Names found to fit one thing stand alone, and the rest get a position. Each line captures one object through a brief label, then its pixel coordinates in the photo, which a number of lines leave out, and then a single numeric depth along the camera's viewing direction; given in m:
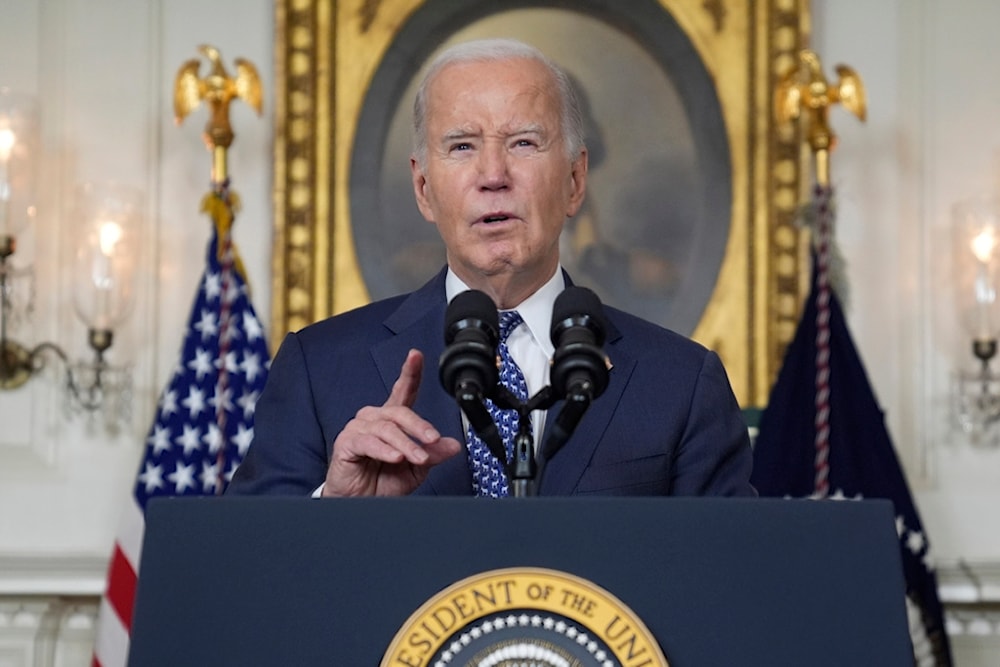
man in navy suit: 4.64
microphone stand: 3.26
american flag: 9.58
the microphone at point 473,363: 3.21
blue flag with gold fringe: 9.53
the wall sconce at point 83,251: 9.85
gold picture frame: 10.20
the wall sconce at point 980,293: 9.99
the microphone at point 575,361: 3.23
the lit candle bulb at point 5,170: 9.79
